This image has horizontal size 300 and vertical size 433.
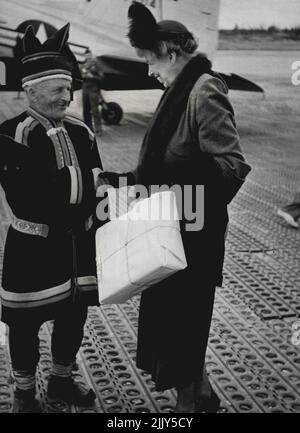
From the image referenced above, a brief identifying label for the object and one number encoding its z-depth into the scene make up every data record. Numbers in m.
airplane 12.60
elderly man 2.09
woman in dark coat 2.01
